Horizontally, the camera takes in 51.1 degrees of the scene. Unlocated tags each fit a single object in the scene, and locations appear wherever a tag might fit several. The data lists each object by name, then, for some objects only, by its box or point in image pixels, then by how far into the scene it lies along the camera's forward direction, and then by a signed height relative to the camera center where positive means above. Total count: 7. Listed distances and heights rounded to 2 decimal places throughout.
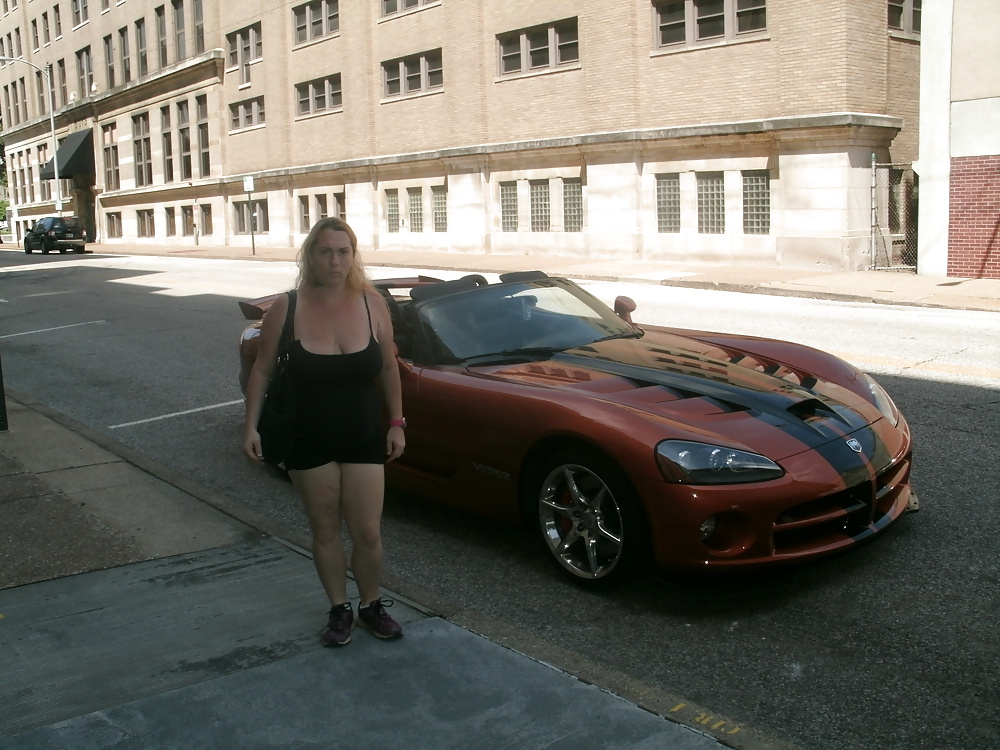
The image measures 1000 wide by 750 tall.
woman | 4.00 -0.62
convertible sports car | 4.33 -0.96
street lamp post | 60.03 +5.12
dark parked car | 47.72 +0.49
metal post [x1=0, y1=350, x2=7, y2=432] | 8.54 -1.37
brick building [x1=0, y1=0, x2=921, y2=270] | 22.94 +3.07
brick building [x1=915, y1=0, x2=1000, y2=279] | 19.20 +1.38
